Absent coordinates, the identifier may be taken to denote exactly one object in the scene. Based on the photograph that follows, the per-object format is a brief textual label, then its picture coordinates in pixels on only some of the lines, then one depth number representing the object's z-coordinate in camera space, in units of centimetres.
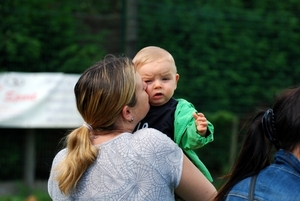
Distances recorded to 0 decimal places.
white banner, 1351
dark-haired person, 382
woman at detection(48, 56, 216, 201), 440
